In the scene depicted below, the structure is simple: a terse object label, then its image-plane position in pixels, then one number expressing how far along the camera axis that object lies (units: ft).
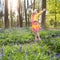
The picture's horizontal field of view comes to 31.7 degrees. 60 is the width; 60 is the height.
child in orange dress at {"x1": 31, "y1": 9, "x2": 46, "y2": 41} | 17.62
